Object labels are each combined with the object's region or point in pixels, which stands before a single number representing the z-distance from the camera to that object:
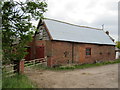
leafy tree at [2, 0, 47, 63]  7.91
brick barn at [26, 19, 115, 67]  15.34
